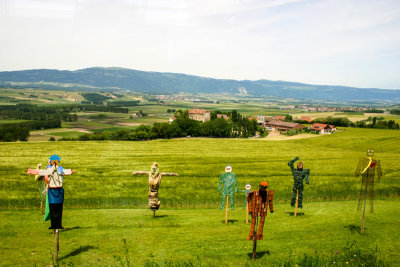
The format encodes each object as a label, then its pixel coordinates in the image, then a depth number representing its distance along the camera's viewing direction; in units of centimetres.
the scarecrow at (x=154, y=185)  1603
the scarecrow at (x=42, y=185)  1318
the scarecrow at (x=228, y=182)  1591
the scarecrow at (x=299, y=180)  1691
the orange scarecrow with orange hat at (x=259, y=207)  1134
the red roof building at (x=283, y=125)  16250
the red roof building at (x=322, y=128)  14218
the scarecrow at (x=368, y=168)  1399
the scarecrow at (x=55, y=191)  1097
